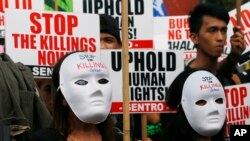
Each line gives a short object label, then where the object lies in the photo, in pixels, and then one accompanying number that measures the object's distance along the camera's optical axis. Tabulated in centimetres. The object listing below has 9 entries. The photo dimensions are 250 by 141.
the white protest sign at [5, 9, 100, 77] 593
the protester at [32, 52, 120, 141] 482
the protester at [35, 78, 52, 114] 627
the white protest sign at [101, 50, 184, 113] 645
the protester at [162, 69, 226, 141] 539
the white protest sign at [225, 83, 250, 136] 666
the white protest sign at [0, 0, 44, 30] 690
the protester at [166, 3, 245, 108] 635
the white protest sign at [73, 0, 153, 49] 735
